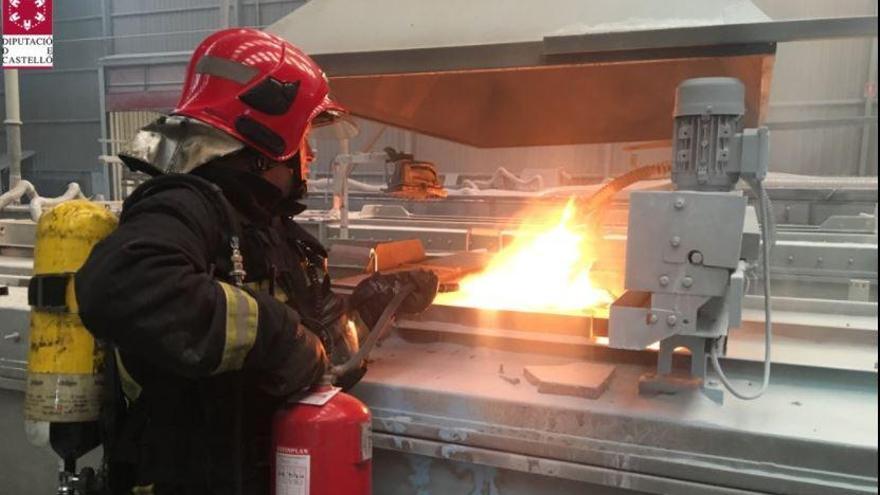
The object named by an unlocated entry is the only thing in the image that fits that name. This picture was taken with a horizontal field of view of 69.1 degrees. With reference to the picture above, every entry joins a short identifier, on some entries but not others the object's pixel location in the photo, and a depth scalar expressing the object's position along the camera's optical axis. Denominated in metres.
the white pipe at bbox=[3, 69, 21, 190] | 4.99
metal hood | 1.68
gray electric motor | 1.39
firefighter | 1.10
